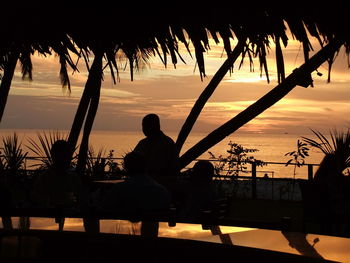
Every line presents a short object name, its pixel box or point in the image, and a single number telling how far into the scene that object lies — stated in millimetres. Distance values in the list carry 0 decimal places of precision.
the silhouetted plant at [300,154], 12438
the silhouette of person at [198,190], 5324
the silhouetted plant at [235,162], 12172
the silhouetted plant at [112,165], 11747
